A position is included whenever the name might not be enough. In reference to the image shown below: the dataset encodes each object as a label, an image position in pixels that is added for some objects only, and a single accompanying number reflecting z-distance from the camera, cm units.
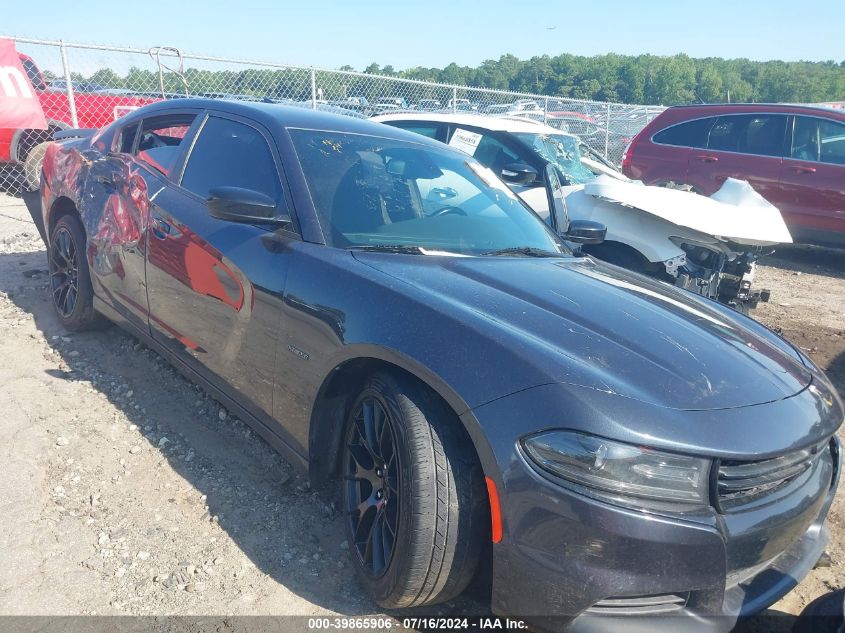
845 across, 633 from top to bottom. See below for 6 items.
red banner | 704
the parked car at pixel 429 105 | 1285
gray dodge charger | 187
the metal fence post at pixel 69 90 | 763
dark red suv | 829
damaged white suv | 504
